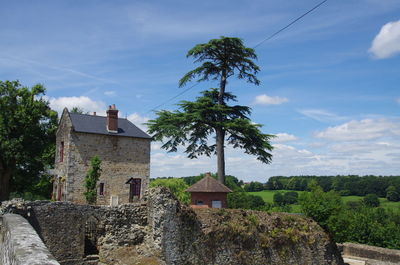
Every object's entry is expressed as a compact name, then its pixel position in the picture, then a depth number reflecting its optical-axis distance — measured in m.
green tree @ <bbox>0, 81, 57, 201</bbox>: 24.36
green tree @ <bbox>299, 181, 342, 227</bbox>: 17.70
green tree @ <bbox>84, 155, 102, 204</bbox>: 19.26
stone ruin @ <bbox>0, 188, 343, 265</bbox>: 11.87
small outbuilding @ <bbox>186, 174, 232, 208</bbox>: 19.89
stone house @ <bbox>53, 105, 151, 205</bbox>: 20.78
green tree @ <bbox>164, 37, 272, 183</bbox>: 23.22
